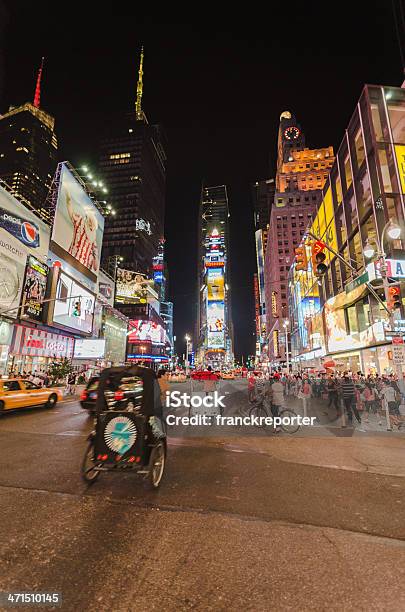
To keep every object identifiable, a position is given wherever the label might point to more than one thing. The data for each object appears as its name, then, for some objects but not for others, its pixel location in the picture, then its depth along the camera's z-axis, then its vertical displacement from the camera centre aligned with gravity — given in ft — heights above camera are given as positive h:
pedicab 17.07 -2.72
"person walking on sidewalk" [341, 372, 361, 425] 45.08 -2.37
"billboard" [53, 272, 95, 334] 122.52 +31.26
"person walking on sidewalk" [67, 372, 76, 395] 91.95 -1.91
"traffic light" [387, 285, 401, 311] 42.15 +11.24
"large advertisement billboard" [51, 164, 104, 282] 126.62 +69.22
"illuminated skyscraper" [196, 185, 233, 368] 456.45 +94.56
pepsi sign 95.86 +49.04
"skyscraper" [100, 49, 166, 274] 390.42 +262.55
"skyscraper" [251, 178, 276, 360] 542.98 +256.64
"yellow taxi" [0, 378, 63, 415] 46.52 -2.75
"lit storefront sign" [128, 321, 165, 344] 287.18 +44.04
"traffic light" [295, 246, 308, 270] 37.29 +14.65
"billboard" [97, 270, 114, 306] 186.50 +57.76
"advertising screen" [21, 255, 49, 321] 102.32 +31.75
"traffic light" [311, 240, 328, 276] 35.91 +14.43
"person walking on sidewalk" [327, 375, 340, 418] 55.25 -2.03
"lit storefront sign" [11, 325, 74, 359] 104.99 +13.47
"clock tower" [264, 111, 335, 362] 357.20 +196.12
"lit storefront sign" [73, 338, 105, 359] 149.79 +13.88
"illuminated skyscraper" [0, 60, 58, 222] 386.93 +292.96
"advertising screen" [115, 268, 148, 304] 228.43 +68.33
